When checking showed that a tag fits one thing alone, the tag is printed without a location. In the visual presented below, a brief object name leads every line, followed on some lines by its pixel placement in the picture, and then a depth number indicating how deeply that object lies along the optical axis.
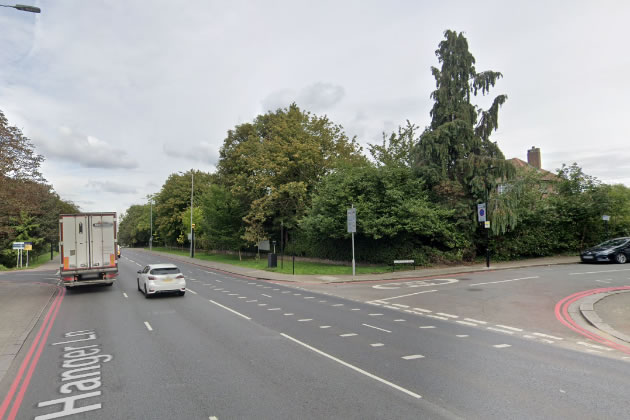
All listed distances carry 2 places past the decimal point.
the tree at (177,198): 64.88
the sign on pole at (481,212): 25.09
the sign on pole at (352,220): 23.14
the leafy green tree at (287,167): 34.38
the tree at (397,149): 30.88
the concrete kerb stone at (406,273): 22.19
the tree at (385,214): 24.86
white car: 15.68
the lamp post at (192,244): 50.46
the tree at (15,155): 16.94
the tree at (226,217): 40.06
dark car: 24.03
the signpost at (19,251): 38.71
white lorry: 17.30
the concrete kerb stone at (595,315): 9.18
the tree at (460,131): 26.31
